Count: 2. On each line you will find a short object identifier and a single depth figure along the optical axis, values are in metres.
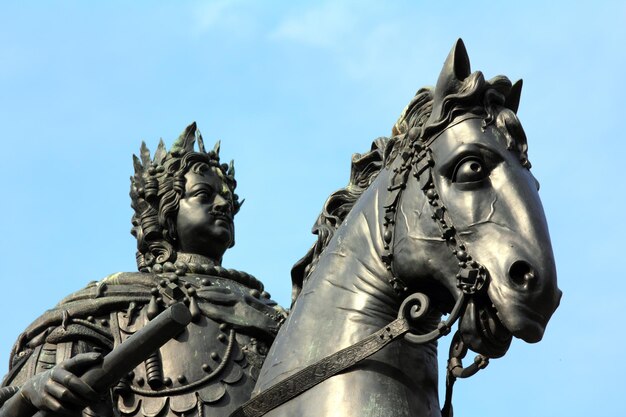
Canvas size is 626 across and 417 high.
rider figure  17.80
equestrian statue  14.10
